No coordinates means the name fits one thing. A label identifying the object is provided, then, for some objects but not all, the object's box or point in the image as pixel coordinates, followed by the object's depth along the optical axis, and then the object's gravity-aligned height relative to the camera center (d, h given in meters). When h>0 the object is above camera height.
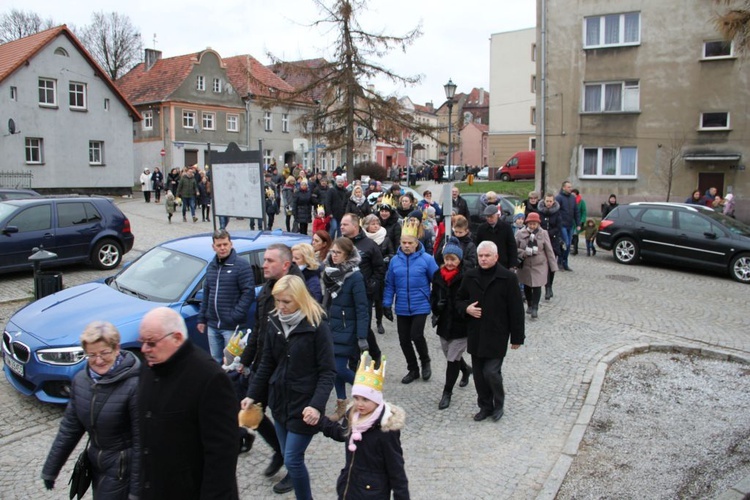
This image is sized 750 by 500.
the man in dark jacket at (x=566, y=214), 14.24 -0.44
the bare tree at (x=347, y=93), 22.08 +3.64
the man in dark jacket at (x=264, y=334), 5.05 -1.15
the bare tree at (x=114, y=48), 57.34 +13.53
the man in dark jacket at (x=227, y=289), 6.25 -0.95
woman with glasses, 3.53 -1.27
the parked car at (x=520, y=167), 43.44 +1.93
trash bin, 9.05 -1.31
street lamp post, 22.67 +3.79
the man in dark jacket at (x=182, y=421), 3.13 -1.14
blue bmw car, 6.21 -1.25
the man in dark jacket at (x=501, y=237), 9.31 -0.63
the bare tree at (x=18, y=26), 53.75 +14.45
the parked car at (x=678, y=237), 14.09 -1.00
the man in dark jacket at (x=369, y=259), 7.29 -0.77
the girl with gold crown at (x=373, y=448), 3.60 -1.46
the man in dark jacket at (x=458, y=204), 13.38 -0.20
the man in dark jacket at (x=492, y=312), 6.19 -1.16
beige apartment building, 24.50 +3.87
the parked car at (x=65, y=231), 12.09 -0.76
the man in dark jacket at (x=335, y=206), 14.24 -0.27
